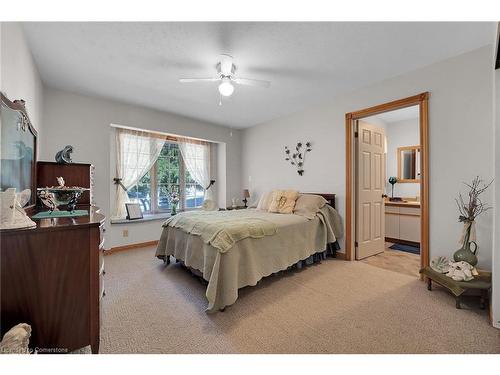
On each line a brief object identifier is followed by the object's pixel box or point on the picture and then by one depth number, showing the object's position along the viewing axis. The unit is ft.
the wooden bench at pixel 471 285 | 6.10
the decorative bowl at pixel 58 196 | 5.10
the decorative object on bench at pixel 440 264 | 7.06
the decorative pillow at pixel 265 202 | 11.93
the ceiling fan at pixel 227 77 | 7.10
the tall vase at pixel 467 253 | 6.56
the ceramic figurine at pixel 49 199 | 5.10
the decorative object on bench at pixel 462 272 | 6.31
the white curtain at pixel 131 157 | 12.24
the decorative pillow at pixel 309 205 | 9.96
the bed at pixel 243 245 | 6.33
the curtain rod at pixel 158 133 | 11.69
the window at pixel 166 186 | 13.64
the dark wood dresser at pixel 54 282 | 3.57
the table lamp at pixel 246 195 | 15.47
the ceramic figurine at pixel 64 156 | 7.16
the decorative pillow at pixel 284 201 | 10.63
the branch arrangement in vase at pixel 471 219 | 6.62
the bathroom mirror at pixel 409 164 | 14.35
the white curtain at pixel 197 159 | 15.10
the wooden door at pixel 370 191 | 10.59
